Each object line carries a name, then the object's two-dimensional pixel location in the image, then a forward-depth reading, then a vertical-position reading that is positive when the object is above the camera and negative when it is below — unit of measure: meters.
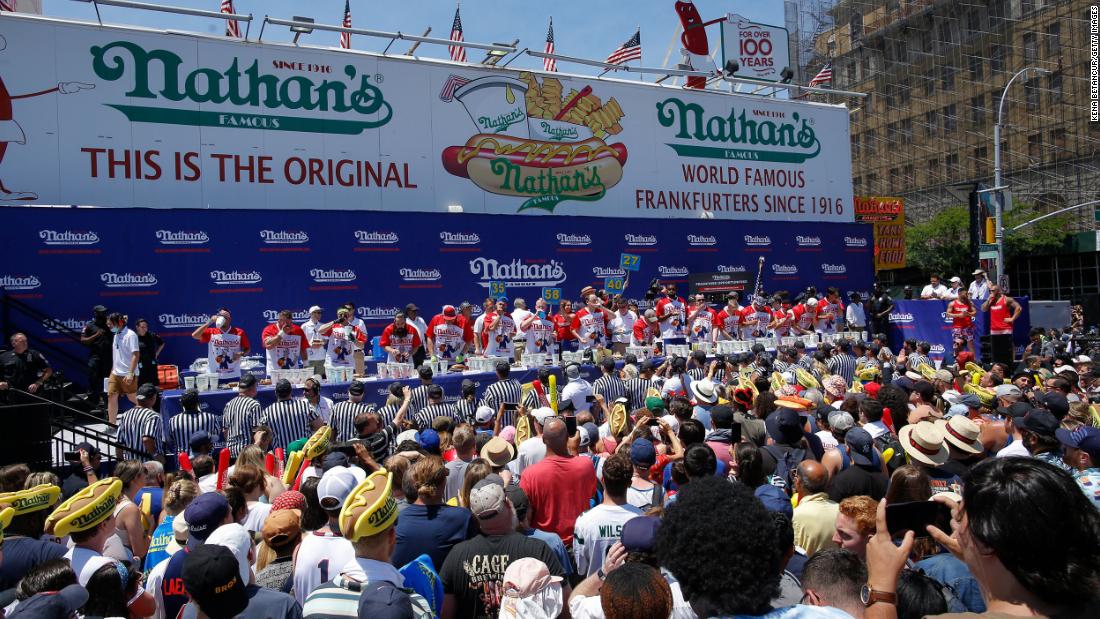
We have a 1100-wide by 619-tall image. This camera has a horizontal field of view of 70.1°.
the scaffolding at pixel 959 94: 41.91 +12.56
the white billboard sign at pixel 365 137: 15.10 +4.49
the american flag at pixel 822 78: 26.27 +7.74
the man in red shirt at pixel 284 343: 12.71 -0.22
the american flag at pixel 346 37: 18.27 +6.78
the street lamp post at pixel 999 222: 23.34 +2.55
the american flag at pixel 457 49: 19.53 +6.89
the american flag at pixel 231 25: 16.84 +6.64
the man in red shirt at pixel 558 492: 5.05 -1.12
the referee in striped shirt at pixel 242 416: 9.76 -1.08
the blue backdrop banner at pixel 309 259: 14.13 +1.45
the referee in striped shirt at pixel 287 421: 9.83 -1.15
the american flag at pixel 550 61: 21.12 +6.98
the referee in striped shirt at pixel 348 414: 9.93 -1.11
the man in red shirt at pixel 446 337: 14.42 -0.25
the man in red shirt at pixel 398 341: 13.44 -0.26
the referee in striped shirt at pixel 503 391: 10.88 -1.01
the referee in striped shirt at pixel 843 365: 13.59 -1.00
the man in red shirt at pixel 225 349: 12.76 -0.28
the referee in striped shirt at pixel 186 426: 9.62 -1.14
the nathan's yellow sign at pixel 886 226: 30.05 +3.15
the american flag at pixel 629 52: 21.77 +7.34
